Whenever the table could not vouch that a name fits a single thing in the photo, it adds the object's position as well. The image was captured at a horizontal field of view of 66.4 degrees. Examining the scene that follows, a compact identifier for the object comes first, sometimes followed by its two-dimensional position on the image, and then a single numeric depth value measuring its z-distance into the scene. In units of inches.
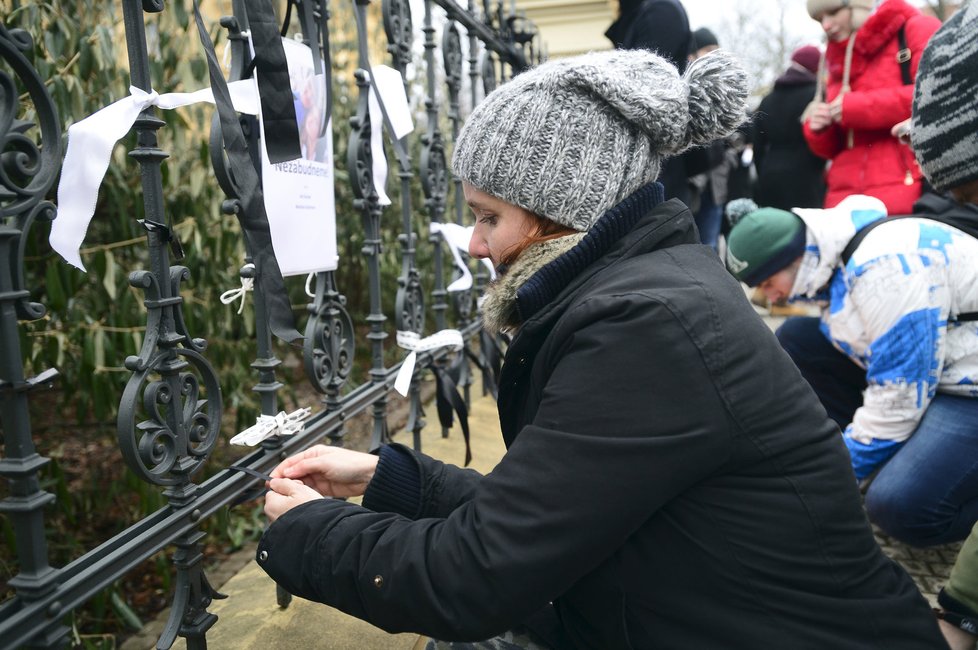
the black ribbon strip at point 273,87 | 60.8
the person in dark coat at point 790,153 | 173.8
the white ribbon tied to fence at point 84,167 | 48.0
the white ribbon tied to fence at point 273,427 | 64.2
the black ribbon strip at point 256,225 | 57.7
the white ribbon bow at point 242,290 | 63.9
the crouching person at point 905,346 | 88.4
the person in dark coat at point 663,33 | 128.4
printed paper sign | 67.8
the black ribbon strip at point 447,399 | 97.7
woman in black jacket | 44.5
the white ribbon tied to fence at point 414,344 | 87.5
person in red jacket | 127.1
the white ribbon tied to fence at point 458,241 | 108.2
